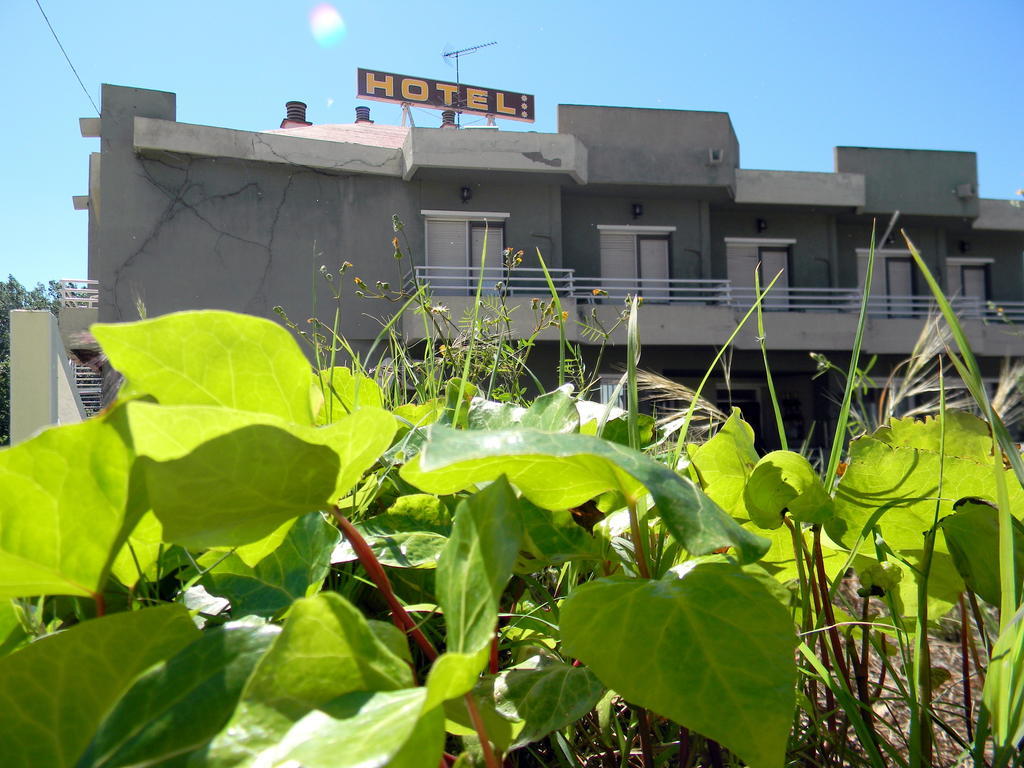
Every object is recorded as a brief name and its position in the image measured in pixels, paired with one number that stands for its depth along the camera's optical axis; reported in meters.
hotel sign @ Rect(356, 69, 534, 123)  14.42
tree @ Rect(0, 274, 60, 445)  32.07
